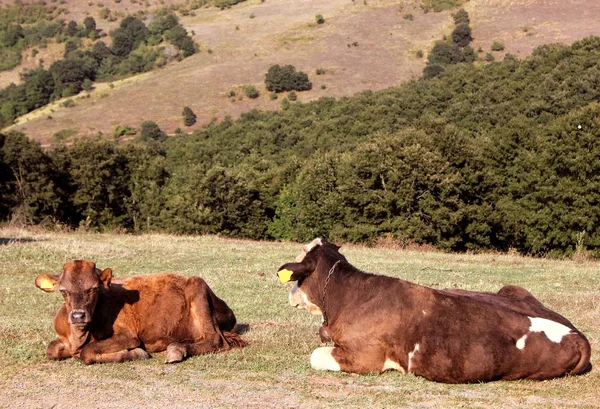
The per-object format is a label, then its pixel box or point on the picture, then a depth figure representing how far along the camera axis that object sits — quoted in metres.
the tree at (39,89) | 151.12
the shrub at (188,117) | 113.69
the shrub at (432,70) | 112.19
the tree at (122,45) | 184.00
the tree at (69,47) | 191.68
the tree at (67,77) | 156.50
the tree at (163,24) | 184.77
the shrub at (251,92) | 120.50
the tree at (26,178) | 57.16
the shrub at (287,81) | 120.44
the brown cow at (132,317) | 9.06
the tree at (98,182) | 61.19
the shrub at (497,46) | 122.25
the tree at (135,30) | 188.25
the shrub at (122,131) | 111.56
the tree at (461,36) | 131.04
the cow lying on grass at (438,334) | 8.32
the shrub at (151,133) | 107.62
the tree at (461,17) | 140.50
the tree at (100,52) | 181.25
